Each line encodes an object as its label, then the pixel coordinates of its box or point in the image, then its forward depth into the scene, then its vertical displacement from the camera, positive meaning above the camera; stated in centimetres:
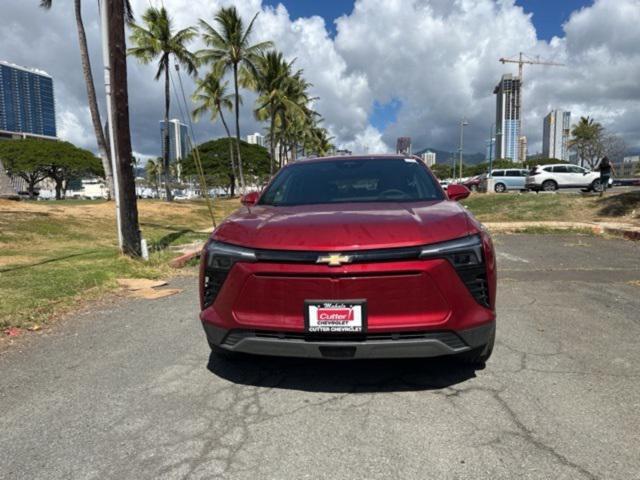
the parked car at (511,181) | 3212 +71
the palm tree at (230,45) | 3064 +1008
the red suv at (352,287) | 256 -53
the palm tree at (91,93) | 1878 +439
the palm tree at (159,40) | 2827 +971
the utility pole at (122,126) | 798 +124
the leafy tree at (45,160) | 5138 +438
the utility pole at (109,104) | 796 +163
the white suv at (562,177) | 2709 +78
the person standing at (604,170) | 1915 +82
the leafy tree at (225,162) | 6483 +491
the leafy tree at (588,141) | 5966 +635
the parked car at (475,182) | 3691 +79
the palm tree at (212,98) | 3856 +830
